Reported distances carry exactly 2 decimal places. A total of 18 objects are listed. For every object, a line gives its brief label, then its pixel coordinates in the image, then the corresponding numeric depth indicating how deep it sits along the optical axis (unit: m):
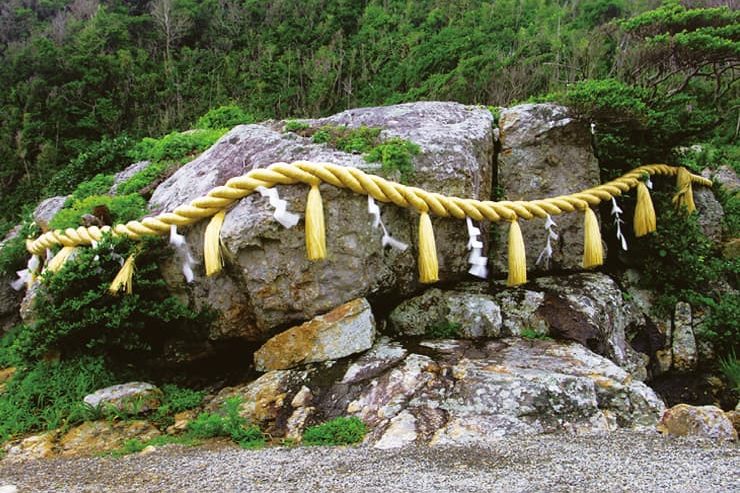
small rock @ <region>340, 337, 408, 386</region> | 3.78
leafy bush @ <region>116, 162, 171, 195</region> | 5.84
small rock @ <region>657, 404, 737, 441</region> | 2.89
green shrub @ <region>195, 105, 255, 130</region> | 8.11
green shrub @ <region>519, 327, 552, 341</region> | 4.37
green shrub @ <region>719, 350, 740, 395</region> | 4.86
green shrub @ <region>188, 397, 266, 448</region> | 3.31
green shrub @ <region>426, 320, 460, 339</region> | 4.38
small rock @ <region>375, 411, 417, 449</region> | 3.04
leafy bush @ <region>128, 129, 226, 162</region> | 6.59
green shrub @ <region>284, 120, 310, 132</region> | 4.97
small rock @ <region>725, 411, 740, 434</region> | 3.14
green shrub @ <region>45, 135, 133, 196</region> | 7.29
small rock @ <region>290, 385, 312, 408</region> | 3.61
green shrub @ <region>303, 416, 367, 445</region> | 3.16
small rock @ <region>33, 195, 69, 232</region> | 5.64
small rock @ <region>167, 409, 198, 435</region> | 3.57
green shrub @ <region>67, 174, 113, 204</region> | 6.26
